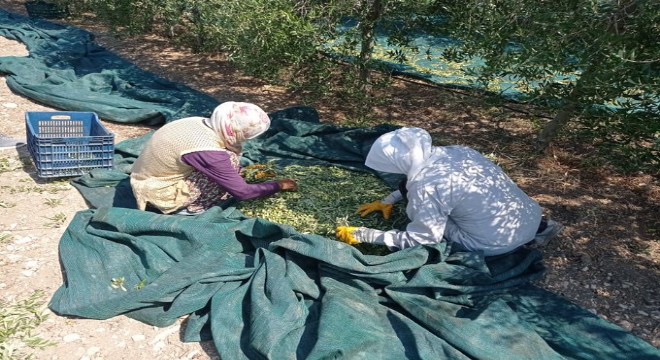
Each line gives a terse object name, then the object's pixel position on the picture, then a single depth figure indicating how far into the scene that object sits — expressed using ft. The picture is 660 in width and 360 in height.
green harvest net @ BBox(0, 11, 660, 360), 9.82
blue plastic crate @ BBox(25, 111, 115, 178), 15.05
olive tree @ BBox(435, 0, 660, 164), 11.66
